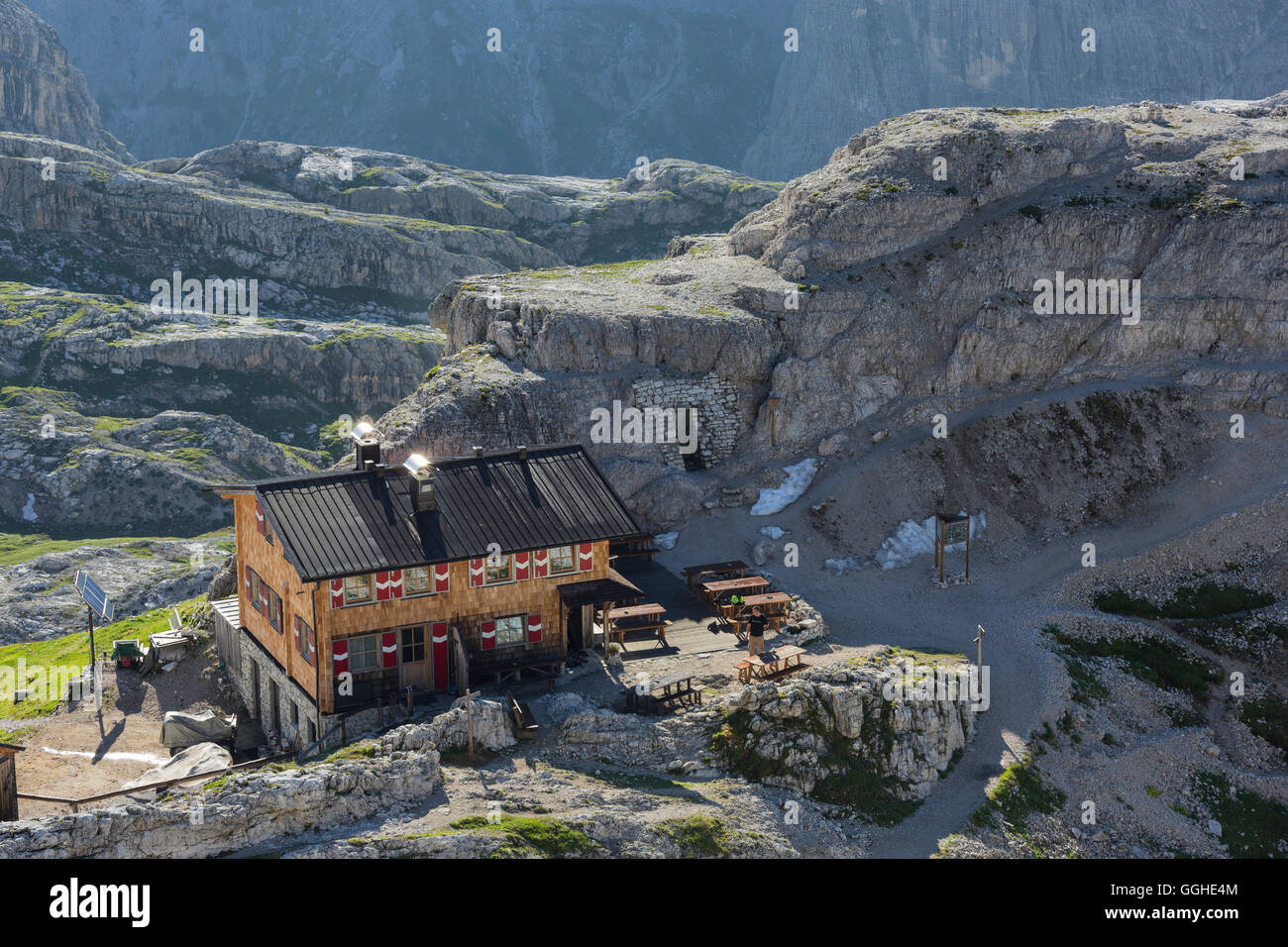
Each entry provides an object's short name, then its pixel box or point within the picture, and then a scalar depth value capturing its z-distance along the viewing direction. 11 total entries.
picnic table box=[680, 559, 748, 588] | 62.38
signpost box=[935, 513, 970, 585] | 63.81
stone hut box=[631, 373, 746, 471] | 73.50
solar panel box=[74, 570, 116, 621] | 56.03
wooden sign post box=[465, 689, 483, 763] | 44.17
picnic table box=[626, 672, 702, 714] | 49.03
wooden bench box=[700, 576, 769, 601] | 59.41
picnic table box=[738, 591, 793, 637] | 57.31
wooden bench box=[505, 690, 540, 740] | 45.81
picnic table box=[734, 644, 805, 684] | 51.88
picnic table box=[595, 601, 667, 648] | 55.34
